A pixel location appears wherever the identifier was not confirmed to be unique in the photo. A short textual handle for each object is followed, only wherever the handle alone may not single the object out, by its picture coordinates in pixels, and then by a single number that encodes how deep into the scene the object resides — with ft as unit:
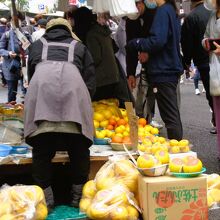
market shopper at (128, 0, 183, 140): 15.61
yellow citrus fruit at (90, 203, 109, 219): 11.16
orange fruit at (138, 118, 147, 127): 17.21
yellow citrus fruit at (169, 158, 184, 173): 11.57
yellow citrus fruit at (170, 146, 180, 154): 13.79
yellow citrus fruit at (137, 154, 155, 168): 11.43
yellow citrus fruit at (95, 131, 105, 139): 15.94
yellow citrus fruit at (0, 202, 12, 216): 10.96
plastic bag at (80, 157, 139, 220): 11.21
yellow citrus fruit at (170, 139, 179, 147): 14.23
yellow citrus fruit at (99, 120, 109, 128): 17.24
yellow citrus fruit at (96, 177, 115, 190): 12.08
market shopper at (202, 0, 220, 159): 15.15
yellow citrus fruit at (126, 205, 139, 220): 11.39
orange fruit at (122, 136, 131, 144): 14.79
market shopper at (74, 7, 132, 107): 17.78
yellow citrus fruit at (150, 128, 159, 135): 16.54
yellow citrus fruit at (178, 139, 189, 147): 14.12
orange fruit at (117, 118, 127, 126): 17.03
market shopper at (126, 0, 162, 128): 17.42
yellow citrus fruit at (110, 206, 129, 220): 11.07
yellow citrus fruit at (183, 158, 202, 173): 11.45
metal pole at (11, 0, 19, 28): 18.59
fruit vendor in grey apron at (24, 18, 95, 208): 12.18
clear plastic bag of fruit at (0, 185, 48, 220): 10.97
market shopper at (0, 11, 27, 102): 30.94
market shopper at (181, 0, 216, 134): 18.72
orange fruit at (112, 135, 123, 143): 14.90
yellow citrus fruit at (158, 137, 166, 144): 14.99
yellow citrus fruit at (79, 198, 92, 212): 12.25
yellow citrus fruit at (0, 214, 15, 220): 10.82
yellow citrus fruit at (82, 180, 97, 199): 12.44
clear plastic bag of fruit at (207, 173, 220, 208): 12.34
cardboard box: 11.10
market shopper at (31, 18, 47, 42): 32.65
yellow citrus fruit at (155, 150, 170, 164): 12.01
